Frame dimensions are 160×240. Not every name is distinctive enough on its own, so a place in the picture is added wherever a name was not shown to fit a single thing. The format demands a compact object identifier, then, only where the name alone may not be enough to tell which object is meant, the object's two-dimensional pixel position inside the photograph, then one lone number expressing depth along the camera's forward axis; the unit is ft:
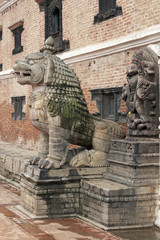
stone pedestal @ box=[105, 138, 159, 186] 21.52
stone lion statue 23.40
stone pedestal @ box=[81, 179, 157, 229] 20.76
